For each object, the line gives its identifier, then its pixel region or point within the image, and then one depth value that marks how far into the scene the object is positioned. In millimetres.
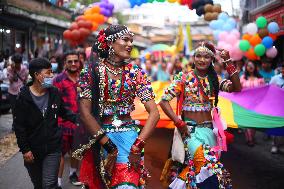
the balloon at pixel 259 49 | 12625
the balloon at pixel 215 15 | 13281
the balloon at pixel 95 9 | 13784
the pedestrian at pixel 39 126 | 4660
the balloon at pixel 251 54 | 13117
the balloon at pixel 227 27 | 13306
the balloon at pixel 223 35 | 13289
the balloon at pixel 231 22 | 13383
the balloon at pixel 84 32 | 13727
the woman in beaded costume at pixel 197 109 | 5020
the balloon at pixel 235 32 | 13289
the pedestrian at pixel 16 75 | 10906
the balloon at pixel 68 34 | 14020
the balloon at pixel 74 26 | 13938
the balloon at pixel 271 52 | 12758
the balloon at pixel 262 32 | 12797
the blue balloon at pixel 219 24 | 13281
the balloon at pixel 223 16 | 13203
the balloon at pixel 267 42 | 12579
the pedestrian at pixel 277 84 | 9617
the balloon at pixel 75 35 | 13802
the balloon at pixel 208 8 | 12828
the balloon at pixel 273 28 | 12546
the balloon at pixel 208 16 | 13130
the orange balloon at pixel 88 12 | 14295
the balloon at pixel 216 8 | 13241
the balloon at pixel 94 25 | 13991
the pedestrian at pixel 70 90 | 6918
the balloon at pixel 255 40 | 12906
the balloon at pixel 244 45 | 13016
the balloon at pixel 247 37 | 13275
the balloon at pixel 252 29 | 13094
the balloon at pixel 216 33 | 13473
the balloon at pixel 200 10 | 12825
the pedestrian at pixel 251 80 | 10266
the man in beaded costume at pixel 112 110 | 3824
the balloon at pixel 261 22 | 12945
